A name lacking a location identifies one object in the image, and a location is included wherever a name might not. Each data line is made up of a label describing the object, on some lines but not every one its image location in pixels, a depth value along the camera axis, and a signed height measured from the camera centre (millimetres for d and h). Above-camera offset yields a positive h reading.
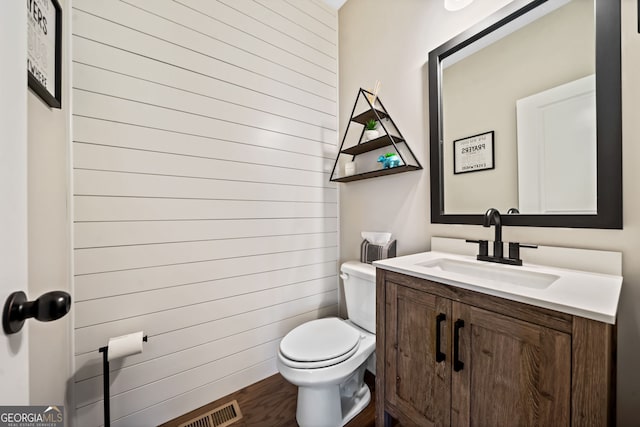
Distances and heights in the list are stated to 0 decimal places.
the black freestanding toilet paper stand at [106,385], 1081 -749
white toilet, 1158 -713
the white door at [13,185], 366 +47
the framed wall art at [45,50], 798 +588
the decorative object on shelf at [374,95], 1668 +785
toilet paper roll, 1105 -598
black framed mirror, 886 +390
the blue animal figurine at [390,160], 1491 +308
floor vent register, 1318 -1115
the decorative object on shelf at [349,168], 1792 +310
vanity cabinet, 614 -465
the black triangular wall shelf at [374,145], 1507 +441
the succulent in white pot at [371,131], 1660 +543
